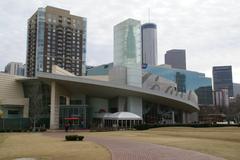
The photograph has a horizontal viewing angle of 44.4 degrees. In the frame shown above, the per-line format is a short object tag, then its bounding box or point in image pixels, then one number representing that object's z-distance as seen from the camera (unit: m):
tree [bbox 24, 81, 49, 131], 60.85
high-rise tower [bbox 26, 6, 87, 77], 137.38
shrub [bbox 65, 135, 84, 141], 26.79
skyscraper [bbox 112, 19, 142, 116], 98.06
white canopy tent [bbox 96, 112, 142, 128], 59.06
